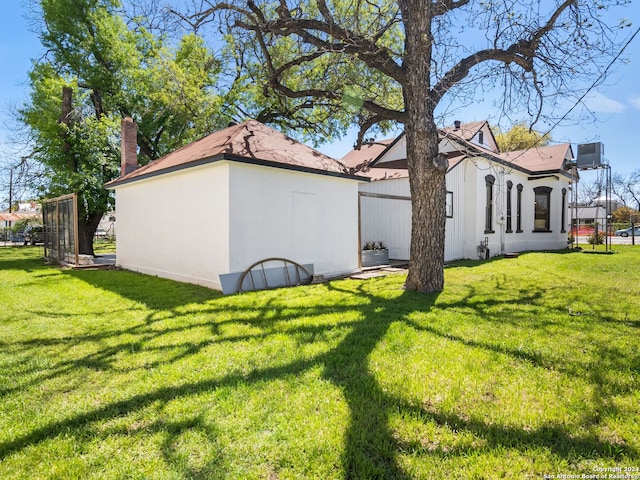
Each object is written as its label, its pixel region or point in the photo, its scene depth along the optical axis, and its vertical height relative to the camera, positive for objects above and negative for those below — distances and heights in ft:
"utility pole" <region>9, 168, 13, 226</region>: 54.65 +7.25
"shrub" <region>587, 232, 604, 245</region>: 68.20 -1.27
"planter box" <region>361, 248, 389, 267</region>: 39.08 -2.67
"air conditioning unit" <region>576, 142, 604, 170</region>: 55.93 +11.63
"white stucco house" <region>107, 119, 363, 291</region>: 25.36 +1.95
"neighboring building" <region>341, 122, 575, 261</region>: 42.52 +4.04
